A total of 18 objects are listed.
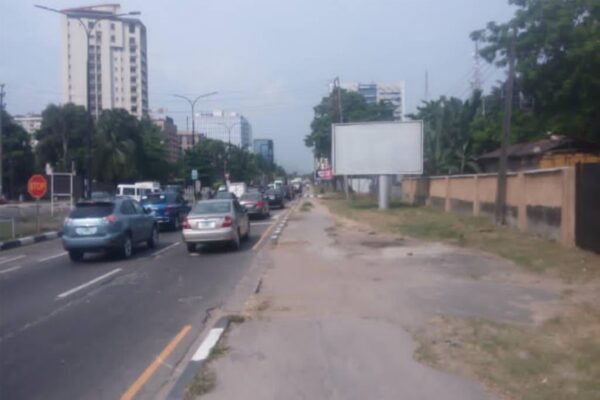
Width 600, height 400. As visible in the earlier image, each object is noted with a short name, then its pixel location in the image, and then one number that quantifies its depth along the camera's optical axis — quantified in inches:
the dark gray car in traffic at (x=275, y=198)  1923.7
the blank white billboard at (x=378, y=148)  1593.3
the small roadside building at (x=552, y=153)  1369.3
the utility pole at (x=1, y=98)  2475.4
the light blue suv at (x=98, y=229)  701.9
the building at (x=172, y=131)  5172.2
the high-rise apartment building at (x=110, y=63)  4500.5
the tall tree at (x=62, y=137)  2797.7
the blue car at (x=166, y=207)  1112.8
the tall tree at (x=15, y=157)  2871.6
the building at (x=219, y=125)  6215.6
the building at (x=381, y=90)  5787.4
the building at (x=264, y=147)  7022.6
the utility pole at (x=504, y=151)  933.2
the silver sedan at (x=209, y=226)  754.2
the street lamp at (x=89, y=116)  1122.4
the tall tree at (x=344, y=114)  2603.3
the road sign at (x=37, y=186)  1031.0
